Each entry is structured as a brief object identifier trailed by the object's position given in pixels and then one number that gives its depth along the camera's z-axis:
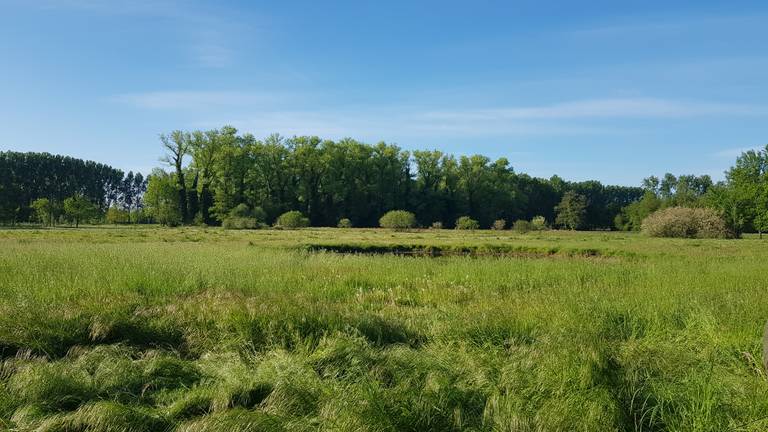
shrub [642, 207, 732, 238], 48.44
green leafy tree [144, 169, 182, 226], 71.47
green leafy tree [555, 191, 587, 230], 90.88
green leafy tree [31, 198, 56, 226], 70.31
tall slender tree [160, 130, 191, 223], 73.00
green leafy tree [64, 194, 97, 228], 64.34
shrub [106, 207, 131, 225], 82.50
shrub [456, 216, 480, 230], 70.76
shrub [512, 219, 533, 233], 63.54
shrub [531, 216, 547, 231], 69.76
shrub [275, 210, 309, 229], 63.96
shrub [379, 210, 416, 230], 65.88
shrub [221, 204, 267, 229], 60.58
